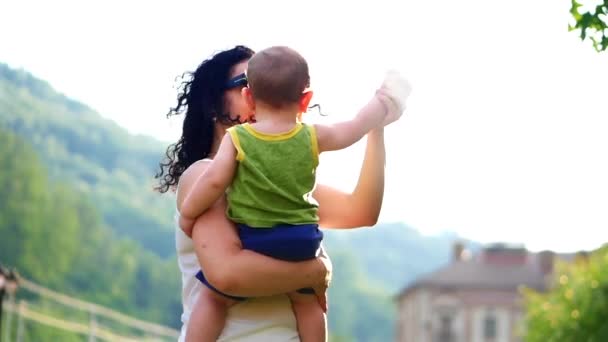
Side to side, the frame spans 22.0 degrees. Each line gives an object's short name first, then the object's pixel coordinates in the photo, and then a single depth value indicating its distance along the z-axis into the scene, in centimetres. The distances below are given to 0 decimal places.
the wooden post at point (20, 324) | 1927
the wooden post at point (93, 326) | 1912
